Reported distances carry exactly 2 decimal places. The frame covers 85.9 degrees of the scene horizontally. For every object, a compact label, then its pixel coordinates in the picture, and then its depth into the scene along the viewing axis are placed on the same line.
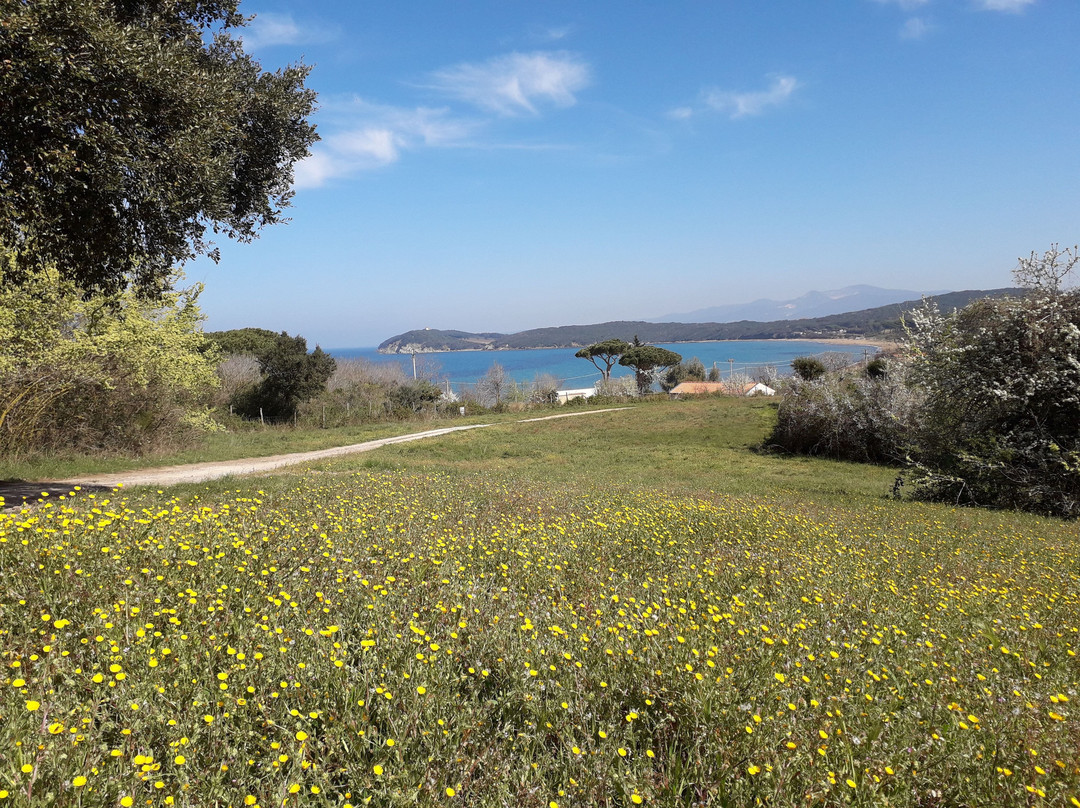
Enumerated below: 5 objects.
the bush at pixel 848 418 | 23.33
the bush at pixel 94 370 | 13.44
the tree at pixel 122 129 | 6.31
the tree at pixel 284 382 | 35.56
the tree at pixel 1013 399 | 13.78
